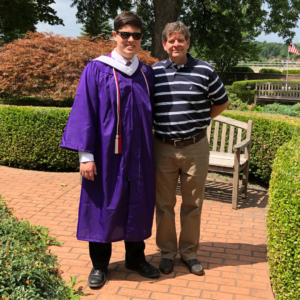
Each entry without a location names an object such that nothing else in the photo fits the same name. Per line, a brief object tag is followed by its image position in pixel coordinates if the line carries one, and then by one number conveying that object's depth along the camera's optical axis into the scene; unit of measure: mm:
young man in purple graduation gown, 2748
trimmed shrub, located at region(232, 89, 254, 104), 21734
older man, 3004
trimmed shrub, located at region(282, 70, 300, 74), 38984
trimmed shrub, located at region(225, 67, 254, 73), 40312
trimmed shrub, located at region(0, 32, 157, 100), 8461
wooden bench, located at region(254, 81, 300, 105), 15534
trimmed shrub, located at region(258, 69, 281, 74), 38959
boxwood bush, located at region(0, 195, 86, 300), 2184
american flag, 23788
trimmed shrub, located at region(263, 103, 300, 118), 9828
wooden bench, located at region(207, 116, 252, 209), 4859
